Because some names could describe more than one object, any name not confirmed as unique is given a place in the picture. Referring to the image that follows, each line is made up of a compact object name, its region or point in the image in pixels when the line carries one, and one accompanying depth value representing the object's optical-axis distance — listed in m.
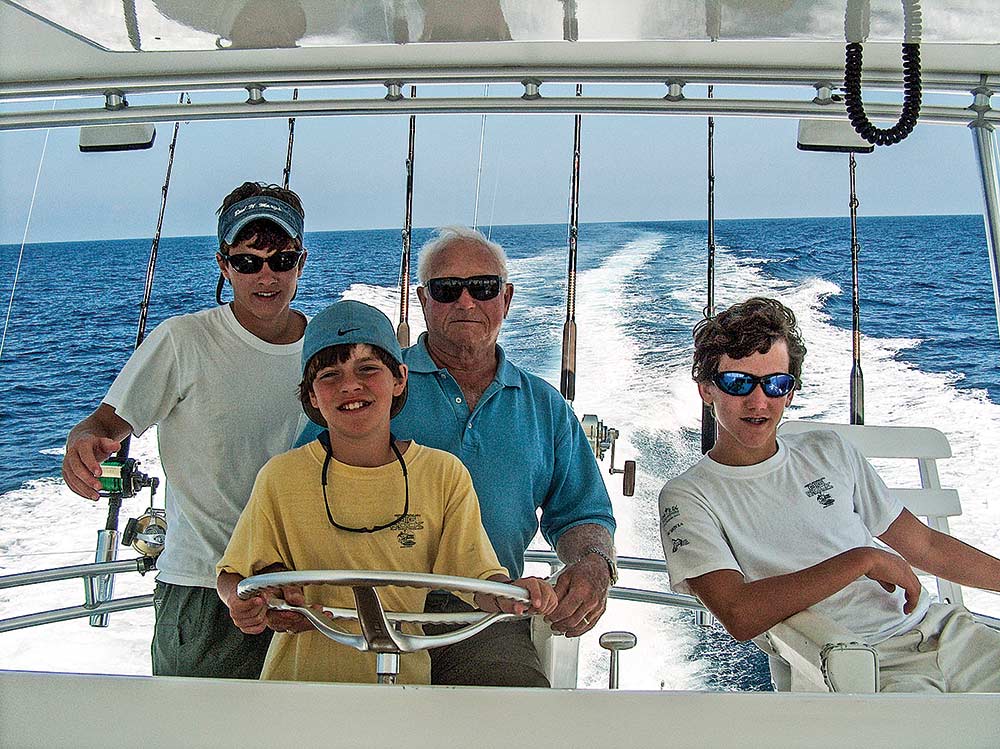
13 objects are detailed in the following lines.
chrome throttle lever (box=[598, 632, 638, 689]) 1.77
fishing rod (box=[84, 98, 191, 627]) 1.96
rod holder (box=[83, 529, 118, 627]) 2.47
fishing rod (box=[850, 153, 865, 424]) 2.77
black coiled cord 1.67
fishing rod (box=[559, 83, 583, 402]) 2.94
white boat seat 1.49
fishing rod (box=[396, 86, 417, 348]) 3.20
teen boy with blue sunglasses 1.75
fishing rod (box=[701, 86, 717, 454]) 2.83
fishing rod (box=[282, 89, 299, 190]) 3.49
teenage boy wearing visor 1.86
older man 1.89
